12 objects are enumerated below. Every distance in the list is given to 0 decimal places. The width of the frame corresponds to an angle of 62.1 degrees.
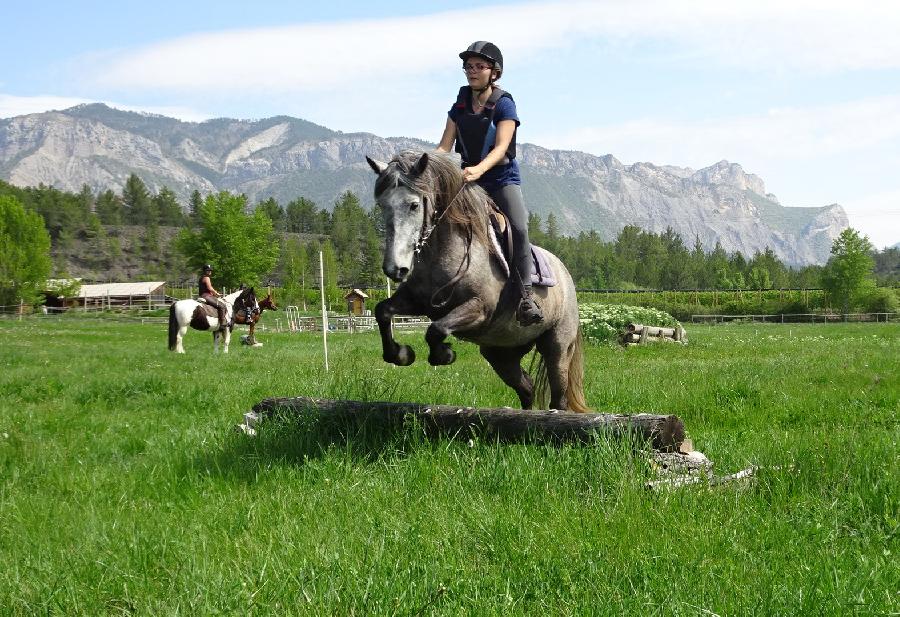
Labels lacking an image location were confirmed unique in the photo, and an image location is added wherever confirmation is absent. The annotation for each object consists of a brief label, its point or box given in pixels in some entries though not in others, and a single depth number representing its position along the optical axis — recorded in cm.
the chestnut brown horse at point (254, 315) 2975
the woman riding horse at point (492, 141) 650
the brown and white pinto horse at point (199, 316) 2592
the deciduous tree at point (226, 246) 8062
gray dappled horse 589
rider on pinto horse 2802
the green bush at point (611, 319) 2583
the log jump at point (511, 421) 573
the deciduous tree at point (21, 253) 7734
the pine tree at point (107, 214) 19662
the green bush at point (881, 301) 7794
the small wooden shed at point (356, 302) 9738
